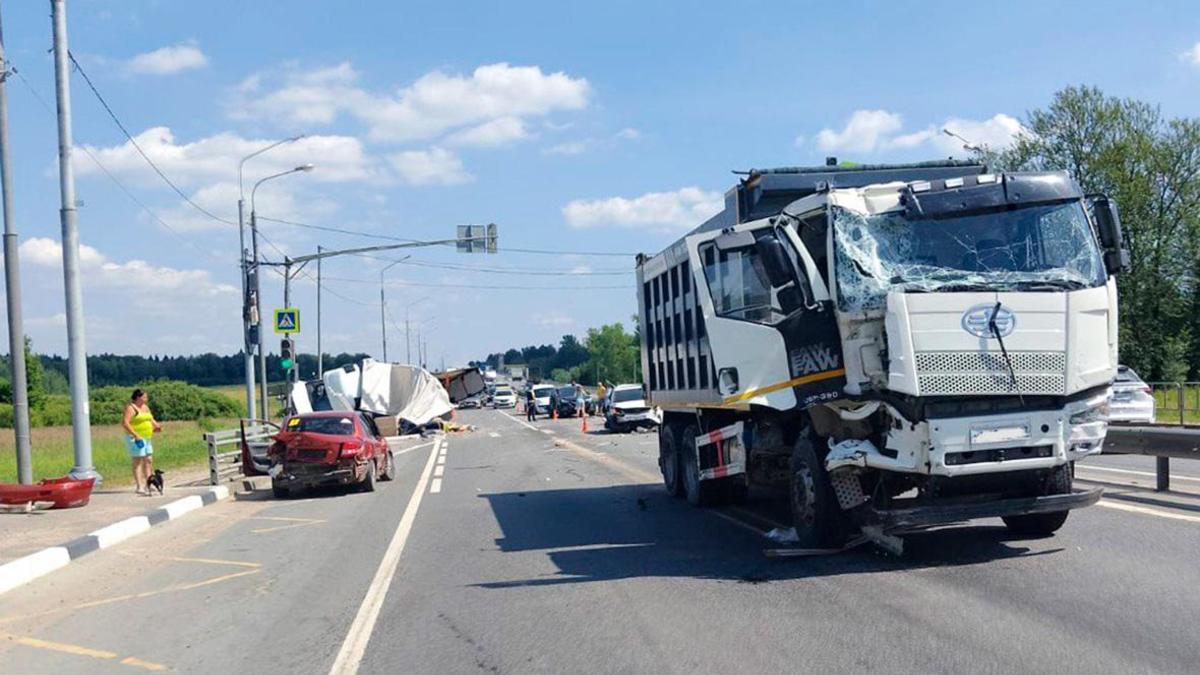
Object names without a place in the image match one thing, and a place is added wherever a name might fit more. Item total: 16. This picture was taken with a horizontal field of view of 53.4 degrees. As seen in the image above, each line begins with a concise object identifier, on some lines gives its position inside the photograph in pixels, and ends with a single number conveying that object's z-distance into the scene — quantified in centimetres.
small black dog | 2005
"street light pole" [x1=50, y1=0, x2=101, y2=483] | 1919
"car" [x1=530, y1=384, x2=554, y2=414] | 6740
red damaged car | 1989
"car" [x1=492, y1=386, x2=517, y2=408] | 9650
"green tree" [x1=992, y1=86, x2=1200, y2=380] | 5328
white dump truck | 936
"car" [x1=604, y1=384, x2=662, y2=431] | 4028
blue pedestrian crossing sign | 3566
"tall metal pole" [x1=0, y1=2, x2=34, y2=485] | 1853
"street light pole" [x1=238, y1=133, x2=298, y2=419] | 3203
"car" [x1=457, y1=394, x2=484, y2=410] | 9856
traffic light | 3547
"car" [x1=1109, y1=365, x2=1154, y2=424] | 2420
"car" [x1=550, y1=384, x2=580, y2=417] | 6166
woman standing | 1961
